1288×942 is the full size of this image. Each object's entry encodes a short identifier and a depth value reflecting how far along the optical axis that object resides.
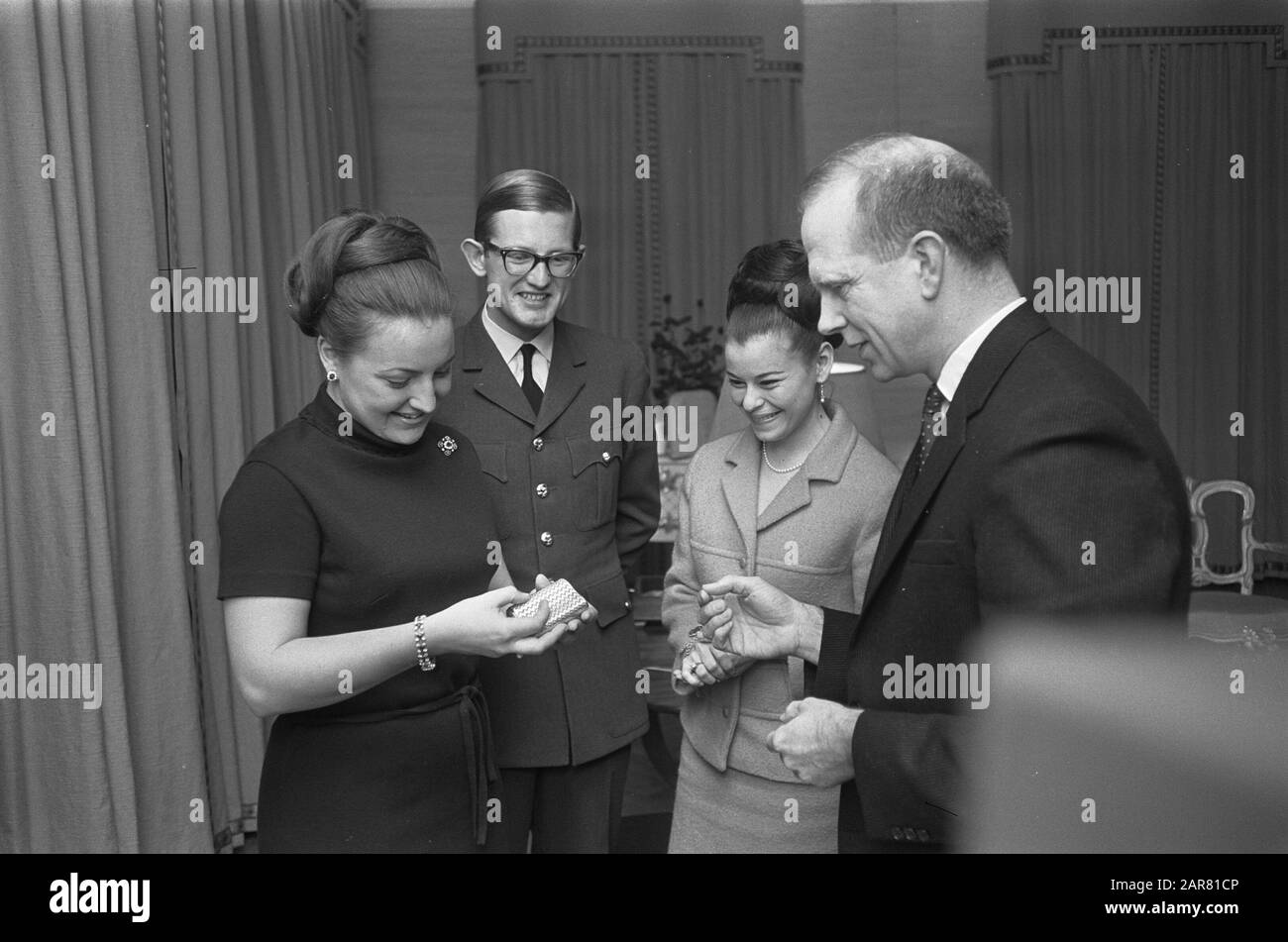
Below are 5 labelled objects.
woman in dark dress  1.66
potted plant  5.83
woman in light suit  2.04
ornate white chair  3.51
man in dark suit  1.42
